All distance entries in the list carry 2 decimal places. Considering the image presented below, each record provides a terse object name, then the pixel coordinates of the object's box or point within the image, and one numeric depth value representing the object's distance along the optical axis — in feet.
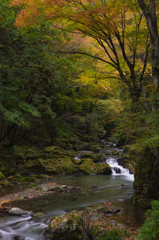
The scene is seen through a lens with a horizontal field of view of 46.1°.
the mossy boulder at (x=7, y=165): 35.60
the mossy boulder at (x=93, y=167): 42.24
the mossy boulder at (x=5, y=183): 29.84
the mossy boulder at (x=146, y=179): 19.84
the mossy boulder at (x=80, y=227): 14.05
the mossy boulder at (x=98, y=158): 50.67
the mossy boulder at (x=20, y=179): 33.26
